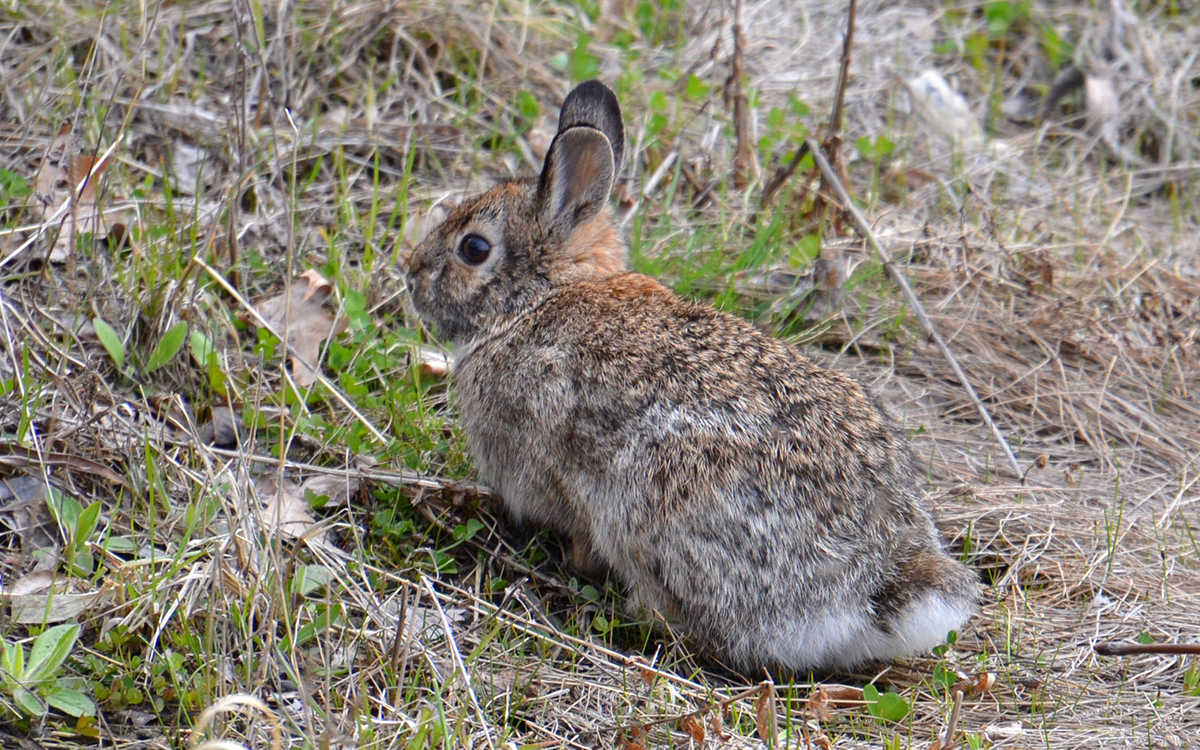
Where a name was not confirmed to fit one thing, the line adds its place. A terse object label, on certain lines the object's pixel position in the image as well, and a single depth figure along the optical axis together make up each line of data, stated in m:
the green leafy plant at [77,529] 6.78
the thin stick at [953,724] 5.86
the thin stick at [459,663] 6.08
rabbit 7.21
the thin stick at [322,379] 8.37
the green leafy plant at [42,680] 5.89
